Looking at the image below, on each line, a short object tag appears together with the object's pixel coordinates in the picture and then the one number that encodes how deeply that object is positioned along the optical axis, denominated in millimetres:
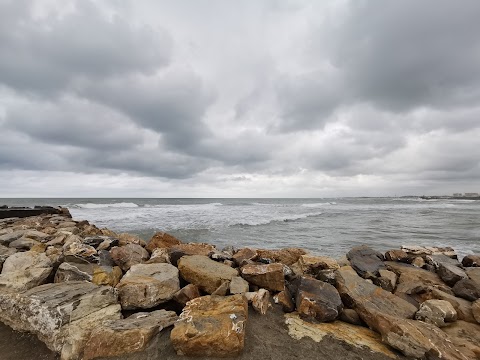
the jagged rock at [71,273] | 3922
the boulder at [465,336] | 3031
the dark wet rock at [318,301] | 3549
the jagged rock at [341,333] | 3049
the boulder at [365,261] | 5402
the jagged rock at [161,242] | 6004
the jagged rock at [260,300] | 3566
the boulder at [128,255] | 4785
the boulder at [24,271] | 3698
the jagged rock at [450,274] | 5137
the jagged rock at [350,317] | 3568
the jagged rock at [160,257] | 4646
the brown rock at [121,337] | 2688
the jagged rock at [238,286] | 3770
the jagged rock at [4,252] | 4354
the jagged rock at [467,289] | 4508
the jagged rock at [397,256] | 6336
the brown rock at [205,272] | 3915
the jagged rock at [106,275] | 3959
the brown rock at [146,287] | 3475
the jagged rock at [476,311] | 3821
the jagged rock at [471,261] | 6494
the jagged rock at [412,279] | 4648
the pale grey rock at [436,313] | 3660
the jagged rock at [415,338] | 2846
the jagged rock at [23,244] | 5805
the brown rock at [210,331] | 2678
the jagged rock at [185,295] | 3621
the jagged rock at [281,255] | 5699
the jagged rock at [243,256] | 5053
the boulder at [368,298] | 3713
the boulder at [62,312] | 2838
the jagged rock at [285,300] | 3746
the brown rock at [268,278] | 4090
